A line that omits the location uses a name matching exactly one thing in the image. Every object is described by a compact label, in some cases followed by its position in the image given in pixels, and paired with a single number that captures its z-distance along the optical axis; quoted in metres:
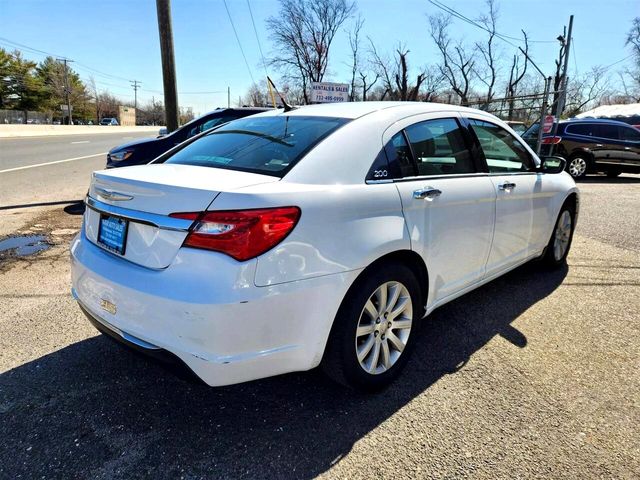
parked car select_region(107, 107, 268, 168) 6.92
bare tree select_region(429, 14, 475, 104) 54.17
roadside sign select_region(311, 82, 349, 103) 21.09
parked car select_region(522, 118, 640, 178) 12.96
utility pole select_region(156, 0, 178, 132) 8.82
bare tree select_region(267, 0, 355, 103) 44.19
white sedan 1.90
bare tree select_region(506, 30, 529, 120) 54.48
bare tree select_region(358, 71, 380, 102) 51.19
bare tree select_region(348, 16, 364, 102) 49.48
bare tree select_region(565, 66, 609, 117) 54.14
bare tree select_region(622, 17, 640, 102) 51.54
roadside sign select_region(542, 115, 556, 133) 12.33
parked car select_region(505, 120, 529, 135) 14.32
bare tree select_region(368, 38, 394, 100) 49.91
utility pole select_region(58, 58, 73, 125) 68.75
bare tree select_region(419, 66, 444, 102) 48.16
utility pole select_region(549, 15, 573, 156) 11.62
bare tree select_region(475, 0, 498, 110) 54.42
